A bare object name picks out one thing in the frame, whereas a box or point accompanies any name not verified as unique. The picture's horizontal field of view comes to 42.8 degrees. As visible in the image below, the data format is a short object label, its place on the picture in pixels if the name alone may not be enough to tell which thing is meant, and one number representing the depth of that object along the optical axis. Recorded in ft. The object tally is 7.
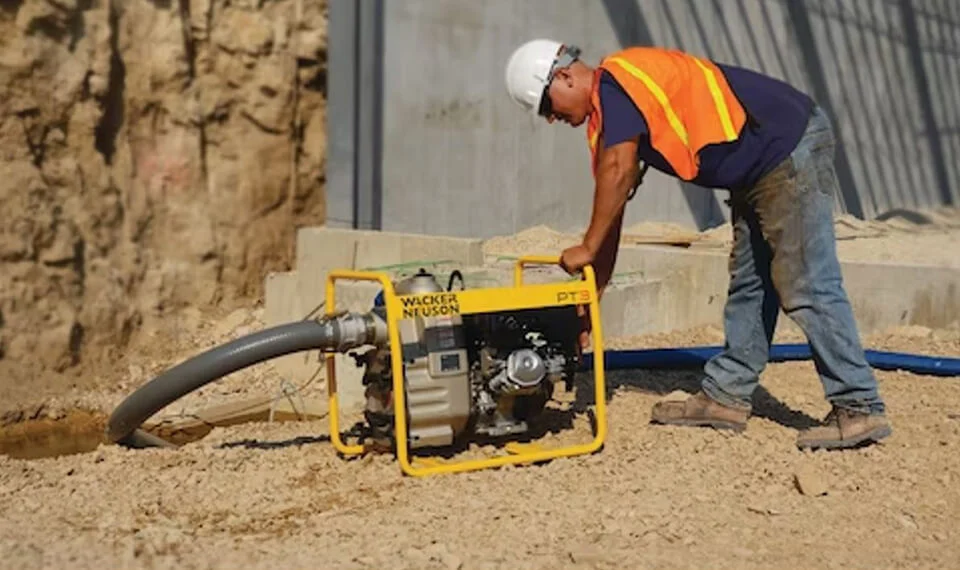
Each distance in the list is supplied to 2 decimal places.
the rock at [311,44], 30.66
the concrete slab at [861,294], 21.88
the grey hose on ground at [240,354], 13.03
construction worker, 13.01
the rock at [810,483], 12.53
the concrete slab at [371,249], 23.91
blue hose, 18.19
